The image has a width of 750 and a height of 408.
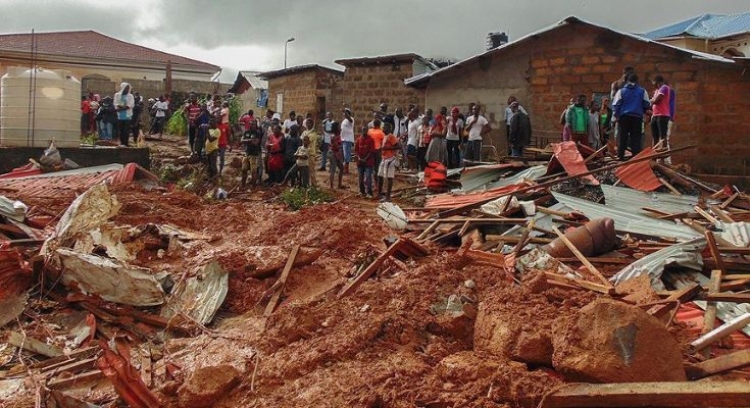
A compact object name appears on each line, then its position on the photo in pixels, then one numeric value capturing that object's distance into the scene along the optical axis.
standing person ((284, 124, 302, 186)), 13.22
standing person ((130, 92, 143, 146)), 18.50
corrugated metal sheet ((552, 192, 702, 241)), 6.70
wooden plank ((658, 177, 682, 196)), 8.68
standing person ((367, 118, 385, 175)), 12.53
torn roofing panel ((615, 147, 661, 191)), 8.81
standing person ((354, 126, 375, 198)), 12.48
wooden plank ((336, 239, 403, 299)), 5.64
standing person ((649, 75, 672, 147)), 10.58
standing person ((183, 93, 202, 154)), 14.98
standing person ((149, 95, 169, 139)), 19.73
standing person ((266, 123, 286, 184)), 13.29
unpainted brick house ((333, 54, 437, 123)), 18.64
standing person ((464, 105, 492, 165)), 13.11
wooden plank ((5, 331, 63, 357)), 4.91
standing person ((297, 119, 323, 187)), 12.83
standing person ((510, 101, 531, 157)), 12.41
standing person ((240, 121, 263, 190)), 13.42
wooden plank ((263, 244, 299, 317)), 5.79
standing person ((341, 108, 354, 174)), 14.16
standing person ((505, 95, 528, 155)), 12.96
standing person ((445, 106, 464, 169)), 13.65
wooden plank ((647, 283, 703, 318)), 4.57
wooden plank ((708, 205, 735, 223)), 7.11
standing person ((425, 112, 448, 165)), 13.03
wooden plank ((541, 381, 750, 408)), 2.89
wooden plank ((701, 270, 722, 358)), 3.90
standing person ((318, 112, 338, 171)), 14.66
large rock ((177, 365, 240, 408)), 3.83
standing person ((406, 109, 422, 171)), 14.42
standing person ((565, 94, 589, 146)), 12.13
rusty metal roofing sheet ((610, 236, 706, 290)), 5.41
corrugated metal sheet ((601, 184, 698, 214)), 7.95
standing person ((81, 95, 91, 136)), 19.50
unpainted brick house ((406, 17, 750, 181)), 12.34
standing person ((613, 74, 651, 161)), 10.07
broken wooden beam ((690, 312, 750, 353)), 3.86
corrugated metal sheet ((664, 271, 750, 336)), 4.55
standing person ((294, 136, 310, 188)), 12.65
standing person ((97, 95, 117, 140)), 17.30
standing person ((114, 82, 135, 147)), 16.17
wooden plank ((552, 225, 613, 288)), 5.31
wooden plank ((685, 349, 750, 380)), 3.27
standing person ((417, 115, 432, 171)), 13.93
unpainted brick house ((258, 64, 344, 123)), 22.12
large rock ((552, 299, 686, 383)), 3.15
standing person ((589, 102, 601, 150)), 12.50
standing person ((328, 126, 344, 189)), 13.76
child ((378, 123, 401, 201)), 12.05
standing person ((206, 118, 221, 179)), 13.79
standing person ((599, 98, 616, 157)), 12.91
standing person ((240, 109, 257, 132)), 17.19
